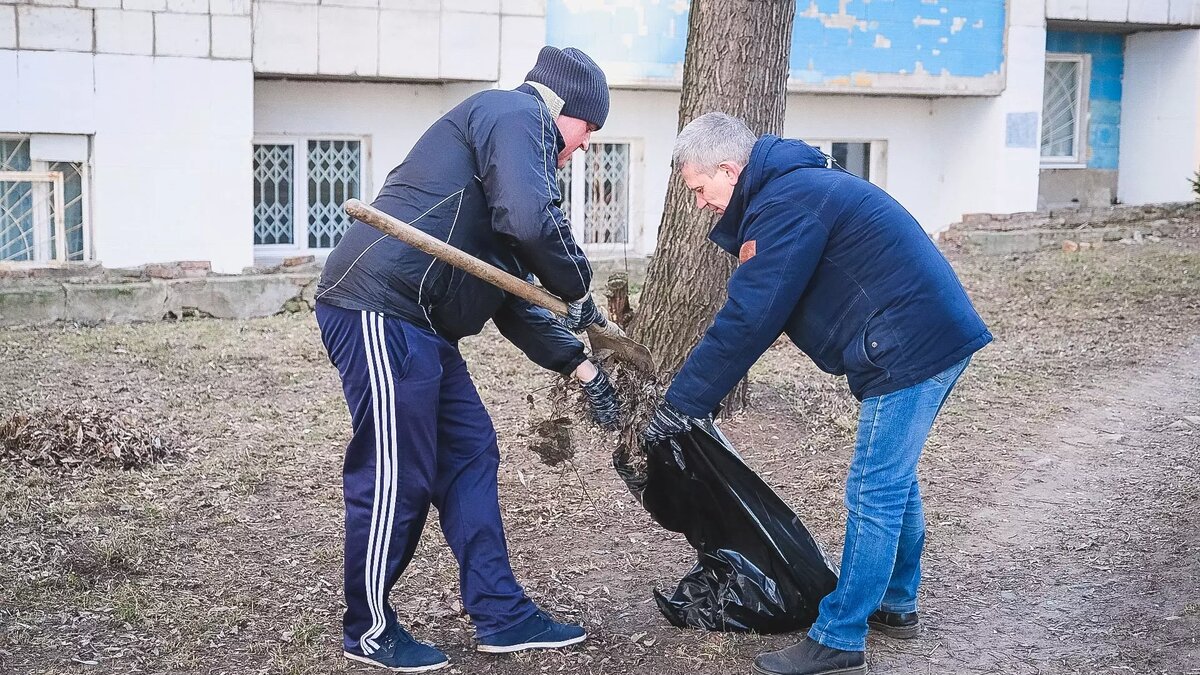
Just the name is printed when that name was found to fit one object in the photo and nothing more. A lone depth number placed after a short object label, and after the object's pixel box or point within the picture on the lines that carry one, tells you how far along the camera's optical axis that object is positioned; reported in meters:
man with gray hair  3.41
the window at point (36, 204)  9.03
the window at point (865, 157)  12.85
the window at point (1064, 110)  13.82
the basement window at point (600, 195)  11.34
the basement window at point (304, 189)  10.37
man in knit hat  3.49
